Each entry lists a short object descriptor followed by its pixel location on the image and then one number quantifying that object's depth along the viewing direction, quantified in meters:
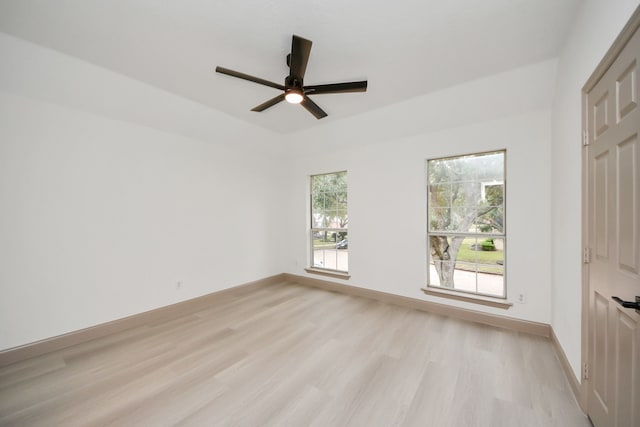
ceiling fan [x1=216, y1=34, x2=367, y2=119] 1.85
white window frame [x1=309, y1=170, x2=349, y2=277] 4.56
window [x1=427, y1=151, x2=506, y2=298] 3.12
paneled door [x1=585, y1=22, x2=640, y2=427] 1.16
